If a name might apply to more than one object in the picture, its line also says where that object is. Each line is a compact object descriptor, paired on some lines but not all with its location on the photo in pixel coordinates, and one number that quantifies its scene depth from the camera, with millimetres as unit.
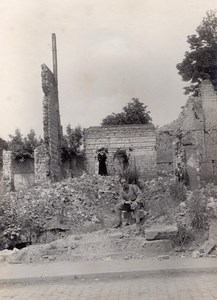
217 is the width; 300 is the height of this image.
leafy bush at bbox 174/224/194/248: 9375
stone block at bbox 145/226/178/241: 9172
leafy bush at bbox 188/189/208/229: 10160
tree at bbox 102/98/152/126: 47375
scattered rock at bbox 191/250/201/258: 8658
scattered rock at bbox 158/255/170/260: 8633
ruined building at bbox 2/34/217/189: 29344
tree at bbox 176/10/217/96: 34938
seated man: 11457
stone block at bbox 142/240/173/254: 9102
